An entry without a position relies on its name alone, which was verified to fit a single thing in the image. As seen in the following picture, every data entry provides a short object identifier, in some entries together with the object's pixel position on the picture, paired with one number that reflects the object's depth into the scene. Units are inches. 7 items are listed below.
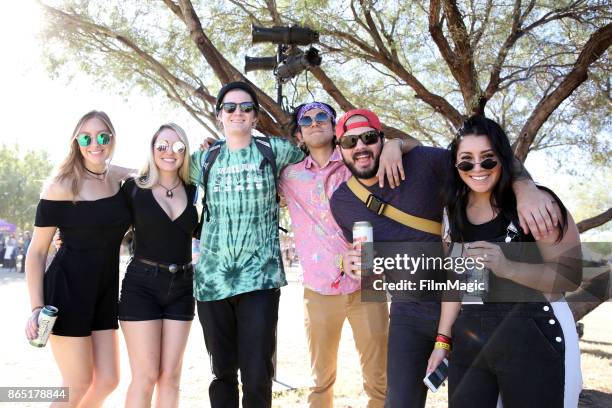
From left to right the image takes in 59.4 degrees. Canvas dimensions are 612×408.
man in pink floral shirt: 148.6
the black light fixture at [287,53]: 232.5
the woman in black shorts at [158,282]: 141.6
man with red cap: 120.8
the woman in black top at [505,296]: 99.7
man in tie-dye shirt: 139.9
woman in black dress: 142.9
